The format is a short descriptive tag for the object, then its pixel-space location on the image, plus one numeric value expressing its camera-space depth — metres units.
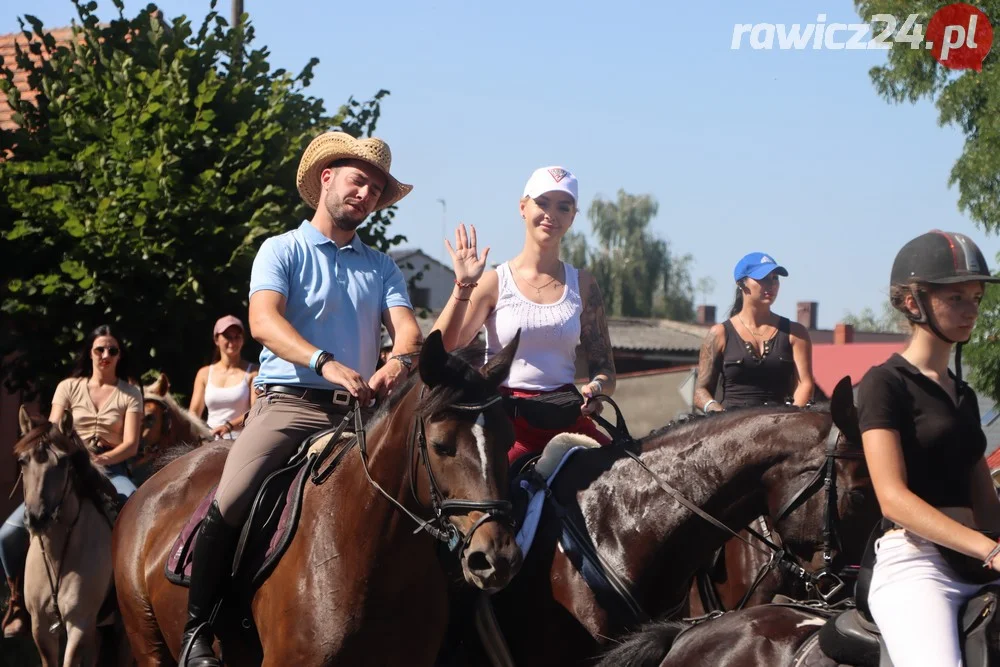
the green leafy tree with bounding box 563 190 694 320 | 75.19
